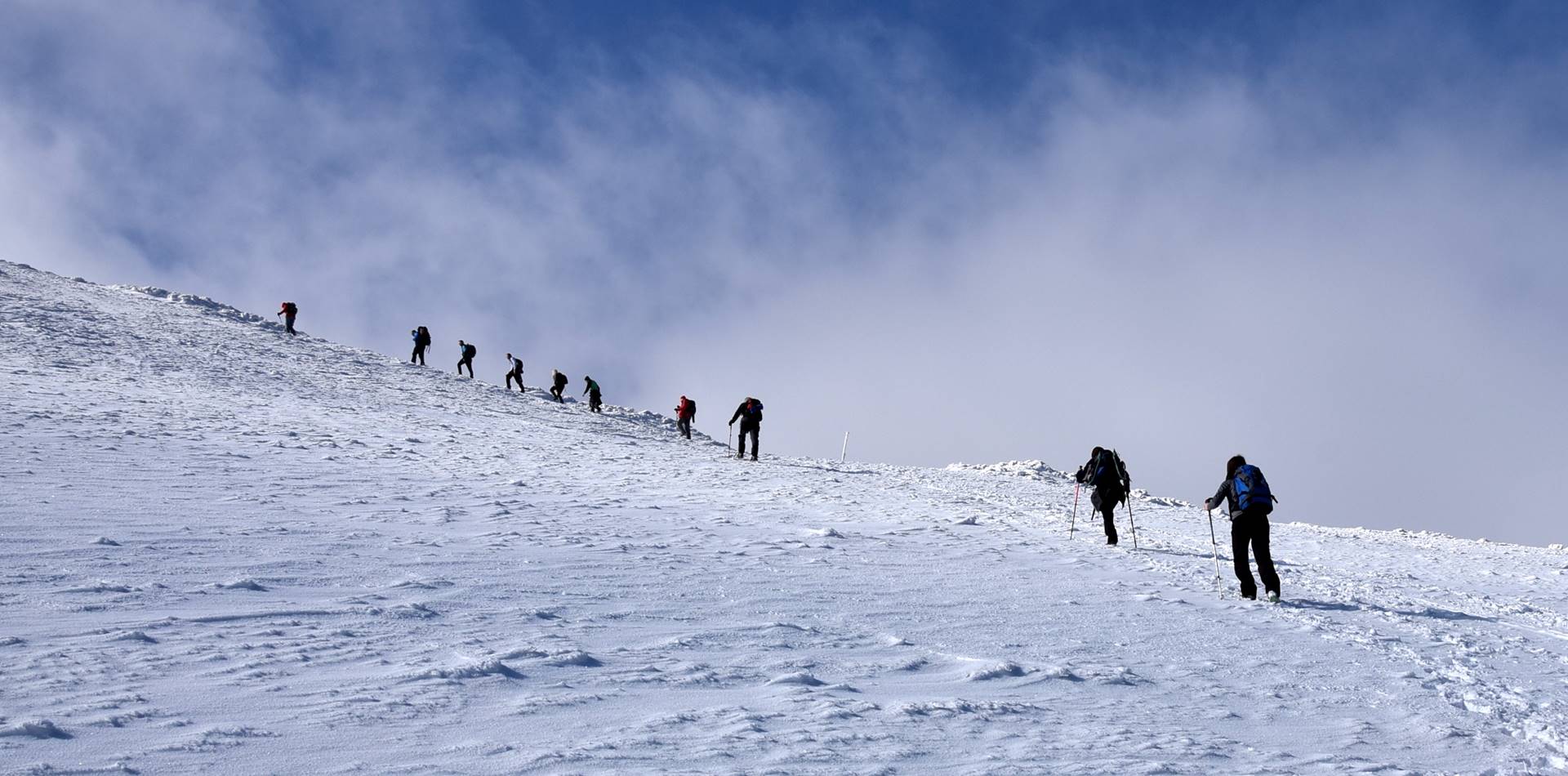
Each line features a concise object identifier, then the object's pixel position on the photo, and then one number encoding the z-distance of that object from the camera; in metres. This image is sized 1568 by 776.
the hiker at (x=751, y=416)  27.14
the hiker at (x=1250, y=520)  10.98
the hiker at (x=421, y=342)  41.06
